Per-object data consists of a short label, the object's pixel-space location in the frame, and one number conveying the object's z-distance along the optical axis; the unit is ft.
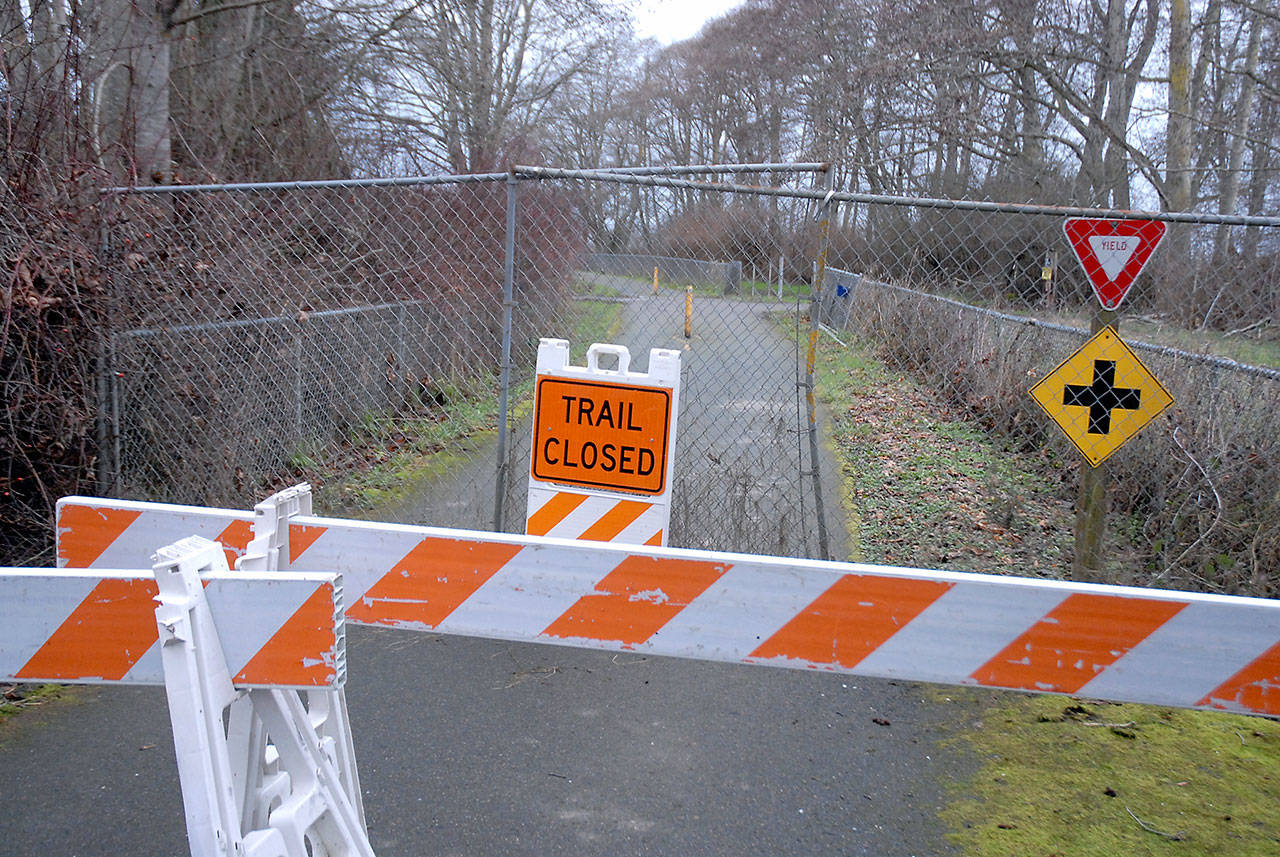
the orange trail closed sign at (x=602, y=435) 15.15
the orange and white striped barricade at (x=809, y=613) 7.52
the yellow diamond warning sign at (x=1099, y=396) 15.66
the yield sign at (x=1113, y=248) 15.38
